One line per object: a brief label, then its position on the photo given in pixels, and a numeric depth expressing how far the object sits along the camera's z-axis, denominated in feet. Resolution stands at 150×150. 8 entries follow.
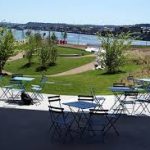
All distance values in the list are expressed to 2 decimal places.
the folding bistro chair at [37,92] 23.49
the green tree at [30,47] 58.58
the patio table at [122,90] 20.00
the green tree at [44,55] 54.58
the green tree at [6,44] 43.03
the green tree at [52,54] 56.43
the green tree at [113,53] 39.71
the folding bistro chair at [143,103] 20.50
